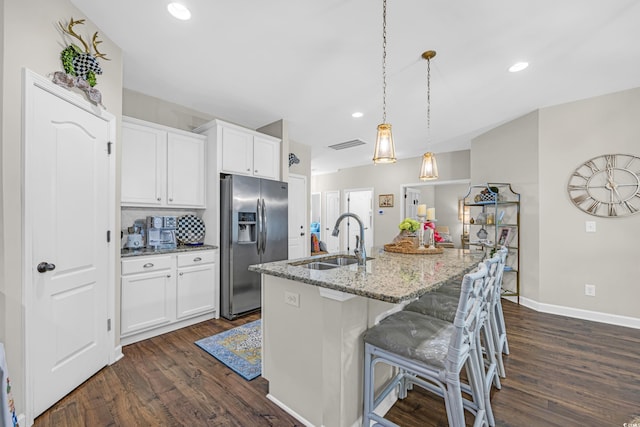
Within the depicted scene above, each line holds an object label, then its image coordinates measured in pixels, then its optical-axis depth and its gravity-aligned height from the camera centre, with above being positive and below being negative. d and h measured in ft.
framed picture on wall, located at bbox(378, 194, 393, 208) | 22.02 +1.07
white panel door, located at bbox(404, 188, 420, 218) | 21.52 +0.97
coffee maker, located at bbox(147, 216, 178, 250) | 10.04 -0.71
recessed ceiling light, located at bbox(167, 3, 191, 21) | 6.15 +4.72
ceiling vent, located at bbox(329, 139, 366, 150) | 16.94 +4.50
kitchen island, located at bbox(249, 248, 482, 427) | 4.49 -2.10
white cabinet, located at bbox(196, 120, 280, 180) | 10.87 +2.76
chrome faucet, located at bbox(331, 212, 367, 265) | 6.02 -0.79
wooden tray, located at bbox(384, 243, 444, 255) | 7.75 -1.09
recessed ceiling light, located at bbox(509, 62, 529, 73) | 8.44 +4.68
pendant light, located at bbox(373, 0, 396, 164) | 6.67 +1.71
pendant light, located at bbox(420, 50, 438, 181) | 9.37 +1.59
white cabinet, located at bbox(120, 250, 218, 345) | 8.46 -2.75
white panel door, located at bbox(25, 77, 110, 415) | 5.36 -0.69
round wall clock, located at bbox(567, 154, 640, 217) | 10.16 +1.09
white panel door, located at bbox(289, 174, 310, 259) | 16.12 -0.25
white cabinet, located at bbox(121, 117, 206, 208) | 9.21 +1.74
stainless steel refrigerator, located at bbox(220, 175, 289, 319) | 10.55 -0.96
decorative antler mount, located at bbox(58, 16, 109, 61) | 6.11 +4.18
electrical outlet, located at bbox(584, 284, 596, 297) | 10.84 -3.11
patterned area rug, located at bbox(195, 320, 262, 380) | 7.16 -4.11
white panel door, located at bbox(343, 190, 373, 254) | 25.27 +0.79
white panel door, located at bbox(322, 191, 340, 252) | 26.17 +0.01
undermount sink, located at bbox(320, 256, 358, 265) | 7.17 -1.28
